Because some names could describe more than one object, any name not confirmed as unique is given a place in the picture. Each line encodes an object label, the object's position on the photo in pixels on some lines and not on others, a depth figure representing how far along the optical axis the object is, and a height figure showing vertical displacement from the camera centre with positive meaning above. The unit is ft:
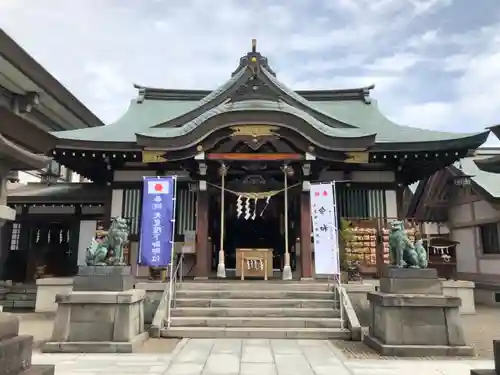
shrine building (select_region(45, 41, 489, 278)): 39.99 +9.50
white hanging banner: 34.17 +2.17
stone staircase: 29.12 -4.25
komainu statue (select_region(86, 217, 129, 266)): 27.02 +0.47
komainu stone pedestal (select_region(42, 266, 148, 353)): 24.59 -4.02
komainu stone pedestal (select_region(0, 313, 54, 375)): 12.76 -3.04
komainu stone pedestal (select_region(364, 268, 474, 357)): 23.90 -4.05
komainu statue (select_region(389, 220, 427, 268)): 26.02 +0.07
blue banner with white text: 35.12 +2.79
